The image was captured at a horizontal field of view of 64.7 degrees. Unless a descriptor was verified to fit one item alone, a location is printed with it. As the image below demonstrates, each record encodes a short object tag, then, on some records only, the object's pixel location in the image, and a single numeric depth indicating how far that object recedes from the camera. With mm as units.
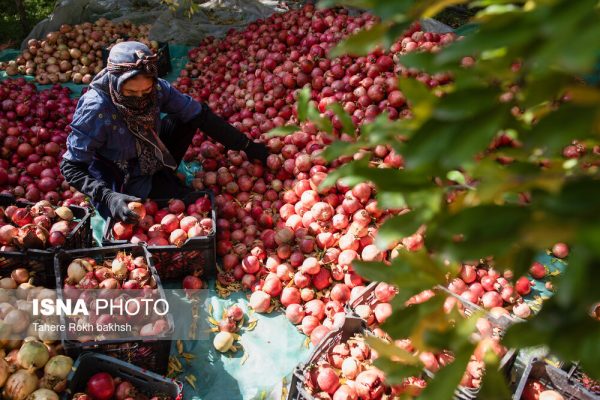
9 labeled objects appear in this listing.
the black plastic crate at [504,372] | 2014
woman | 3018
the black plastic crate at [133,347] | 2328
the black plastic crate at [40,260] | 2764
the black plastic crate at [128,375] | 2279
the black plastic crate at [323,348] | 2176
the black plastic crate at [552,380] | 2069
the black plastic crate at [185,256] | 2998
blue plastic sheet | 2578
